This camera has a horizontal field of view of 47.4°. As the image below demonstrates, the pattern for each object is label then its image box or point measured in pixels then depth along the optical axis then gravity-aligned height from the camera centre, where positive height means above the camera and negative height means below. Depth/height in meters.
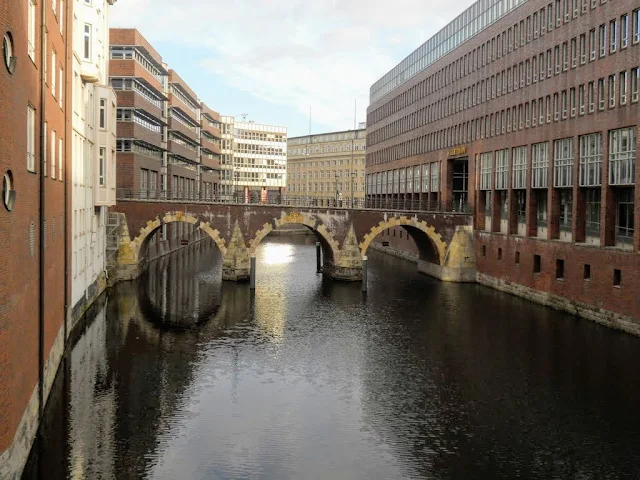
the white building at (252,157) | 166.62 +12.06
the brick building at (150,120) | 76.75 +10.83
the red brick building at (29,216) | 18.86 -0.32
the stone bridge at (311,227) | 68.38 -2.02
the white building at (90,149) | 43.94 +4.04
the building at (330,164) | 176.12 +11.69
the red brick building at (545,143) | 49.03 +6.00
